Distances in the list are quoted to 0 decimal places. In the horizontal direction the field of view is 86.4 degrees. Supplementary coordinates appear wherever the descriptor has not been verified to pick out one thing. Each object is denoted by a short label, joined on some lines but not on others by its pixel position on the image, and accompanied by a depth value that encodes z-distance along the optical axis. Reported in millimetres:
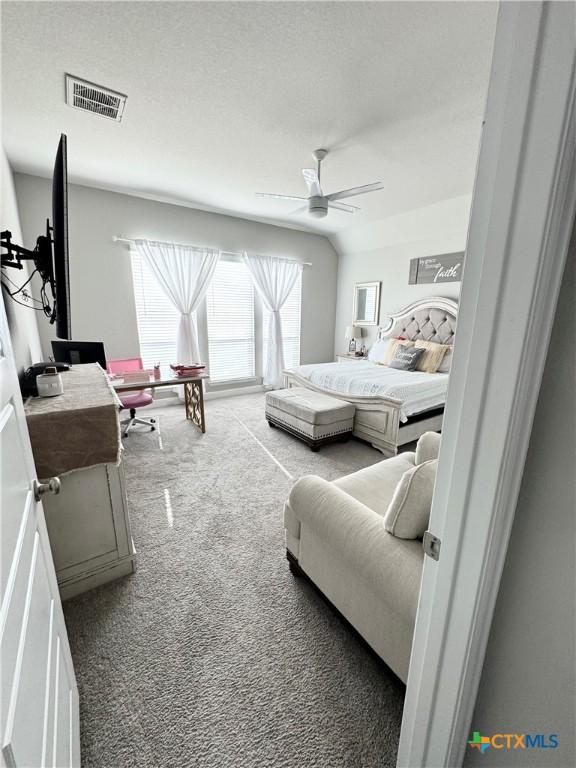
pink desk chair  3232
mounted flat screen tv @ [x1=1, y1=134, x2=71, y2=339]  1481
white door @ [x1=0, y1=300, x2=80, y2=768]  485
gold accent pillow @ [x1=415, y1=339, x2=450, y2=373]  3998
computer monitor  2934
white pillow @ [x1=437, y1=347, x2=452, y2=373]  3970
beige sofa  1061
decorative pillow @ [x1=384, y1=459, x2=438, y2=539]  1127
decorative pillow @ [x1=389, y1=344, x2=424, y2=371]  4094
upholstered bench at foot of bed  3168
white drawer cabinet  1501
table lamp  5414
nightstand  5278
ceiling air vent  1949
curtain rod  3856
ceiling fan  2682
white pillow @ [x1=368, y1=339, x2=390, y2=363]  4703
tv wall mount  1629
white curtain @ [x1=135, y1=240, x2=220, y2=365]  4098
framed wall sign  4113
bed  3100
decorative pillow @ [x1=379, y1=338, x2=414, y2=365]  4464
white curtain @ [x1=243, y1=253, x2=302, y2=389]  4969
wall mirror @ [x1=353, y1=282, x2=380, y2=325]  5242
